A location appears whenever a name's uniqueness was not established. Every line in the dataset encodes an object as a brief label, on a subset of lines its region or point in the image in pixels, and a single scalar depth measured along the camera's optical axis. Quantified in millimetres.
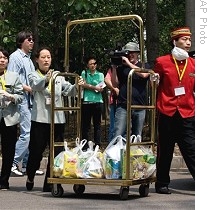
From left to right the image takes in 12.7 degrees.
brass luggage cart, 10205
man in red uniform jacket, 10869
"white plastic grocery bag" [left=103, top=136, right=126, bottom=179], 10353
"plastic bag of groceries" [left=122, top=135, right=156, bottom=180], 10325
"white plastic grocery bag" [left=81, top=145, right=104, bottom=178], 10491
